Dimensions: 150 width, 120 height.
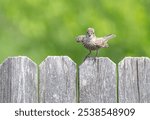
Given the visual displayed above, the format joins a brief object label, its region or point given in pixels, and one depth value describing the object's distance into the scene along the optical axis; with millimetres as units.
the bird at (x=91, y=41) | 6820
